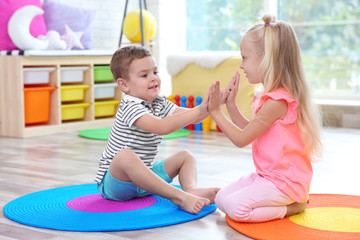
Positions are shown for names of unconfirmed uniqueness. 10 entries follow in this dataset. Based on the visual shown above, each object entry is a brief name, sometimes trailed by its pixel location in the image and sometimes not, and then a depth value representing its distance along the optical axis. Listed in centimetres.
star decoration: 378
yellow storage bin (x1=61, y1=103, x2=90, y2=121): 371
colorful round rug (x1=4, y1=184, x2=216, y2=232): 150
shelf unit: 340
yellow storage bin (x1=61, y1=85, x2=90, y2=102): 369
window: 423
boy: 163
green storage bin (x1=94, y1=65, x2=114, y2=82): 394
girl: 152
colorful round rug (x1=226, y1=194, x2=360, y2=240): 138
